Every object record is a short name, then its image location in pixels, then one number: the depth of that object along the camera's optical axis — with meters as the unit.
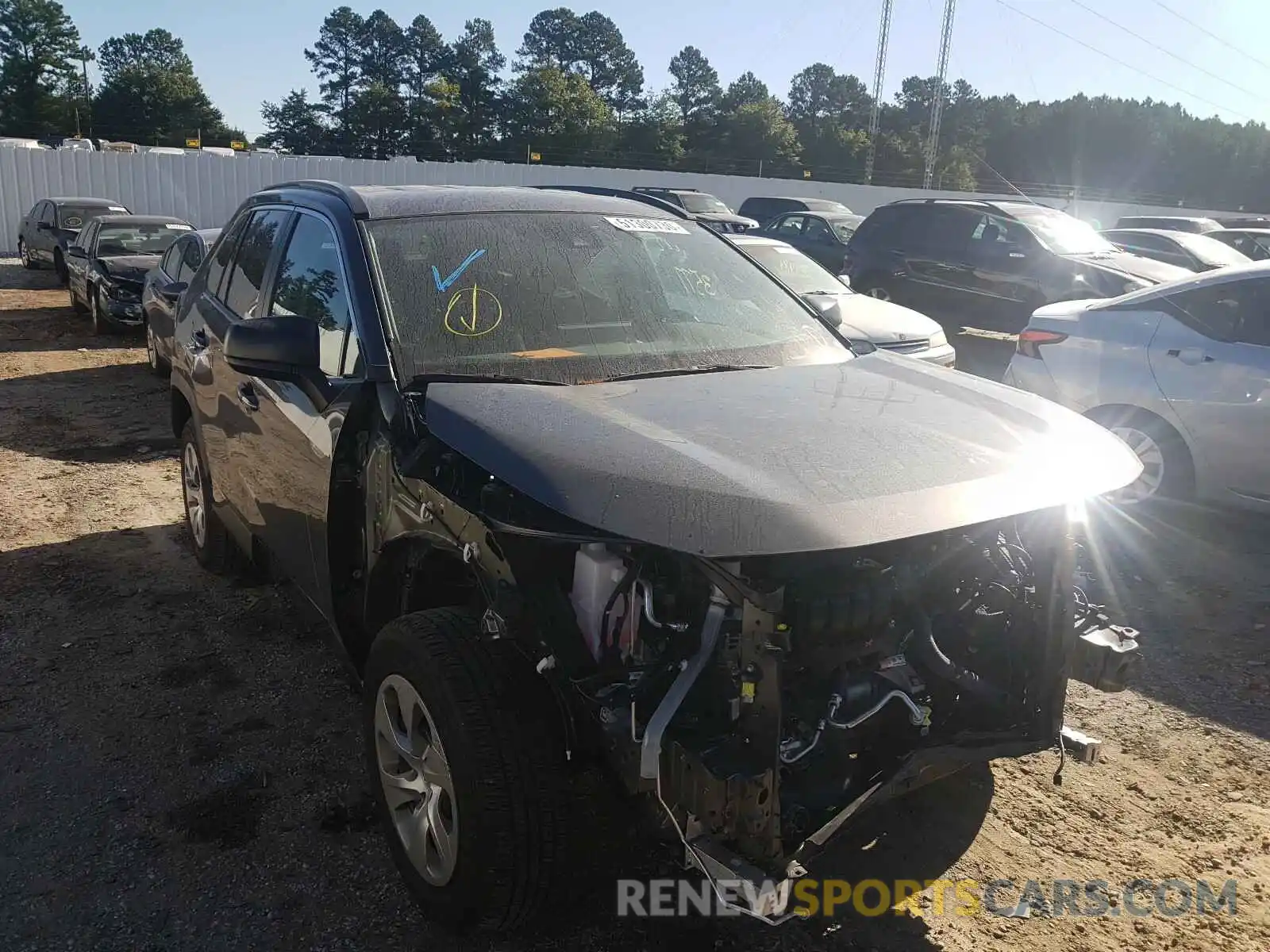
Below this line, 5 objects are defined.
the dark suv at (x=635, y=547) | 2.12
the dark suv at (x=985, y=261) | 10.83
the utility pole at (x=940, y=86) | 34.78
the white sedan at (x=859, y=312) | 7.92
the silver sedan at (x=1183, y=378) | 5.56
